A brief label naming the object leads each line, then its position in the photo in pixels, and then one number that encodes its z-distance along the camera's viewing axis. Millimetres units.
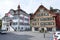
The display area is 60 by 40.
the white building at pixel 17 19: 20625
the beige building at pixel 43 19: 17420
